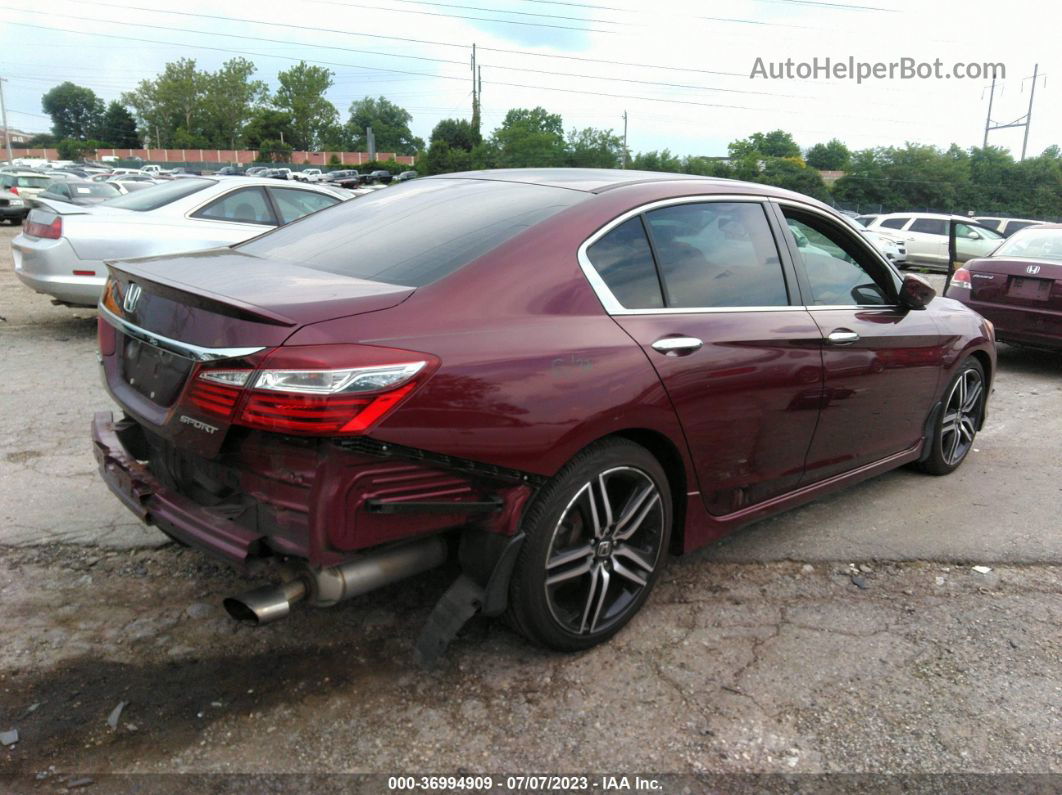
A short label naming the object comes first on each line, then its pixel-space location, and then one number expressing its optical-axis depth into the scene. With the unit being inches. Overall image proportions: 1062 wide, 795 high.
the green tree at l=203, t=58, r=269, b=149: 4192.9
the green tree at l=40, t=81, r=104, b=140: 4923.7
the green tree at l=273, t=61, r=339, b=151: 4360.2
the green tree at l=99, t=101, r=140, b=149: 4552.2
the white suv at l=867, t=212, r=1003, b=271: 790.5
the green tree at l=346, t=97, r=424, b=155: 4500.5
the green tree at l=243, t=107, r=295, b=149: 3804.1
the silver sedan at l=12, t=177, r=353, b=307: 281.3
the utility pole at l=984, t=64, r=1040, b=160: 2151.0
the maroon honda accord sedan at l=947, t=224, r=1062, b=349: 291.3
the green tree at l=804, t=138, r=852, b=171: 2375.6
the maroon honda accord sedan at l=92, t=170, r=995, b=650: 90.3
